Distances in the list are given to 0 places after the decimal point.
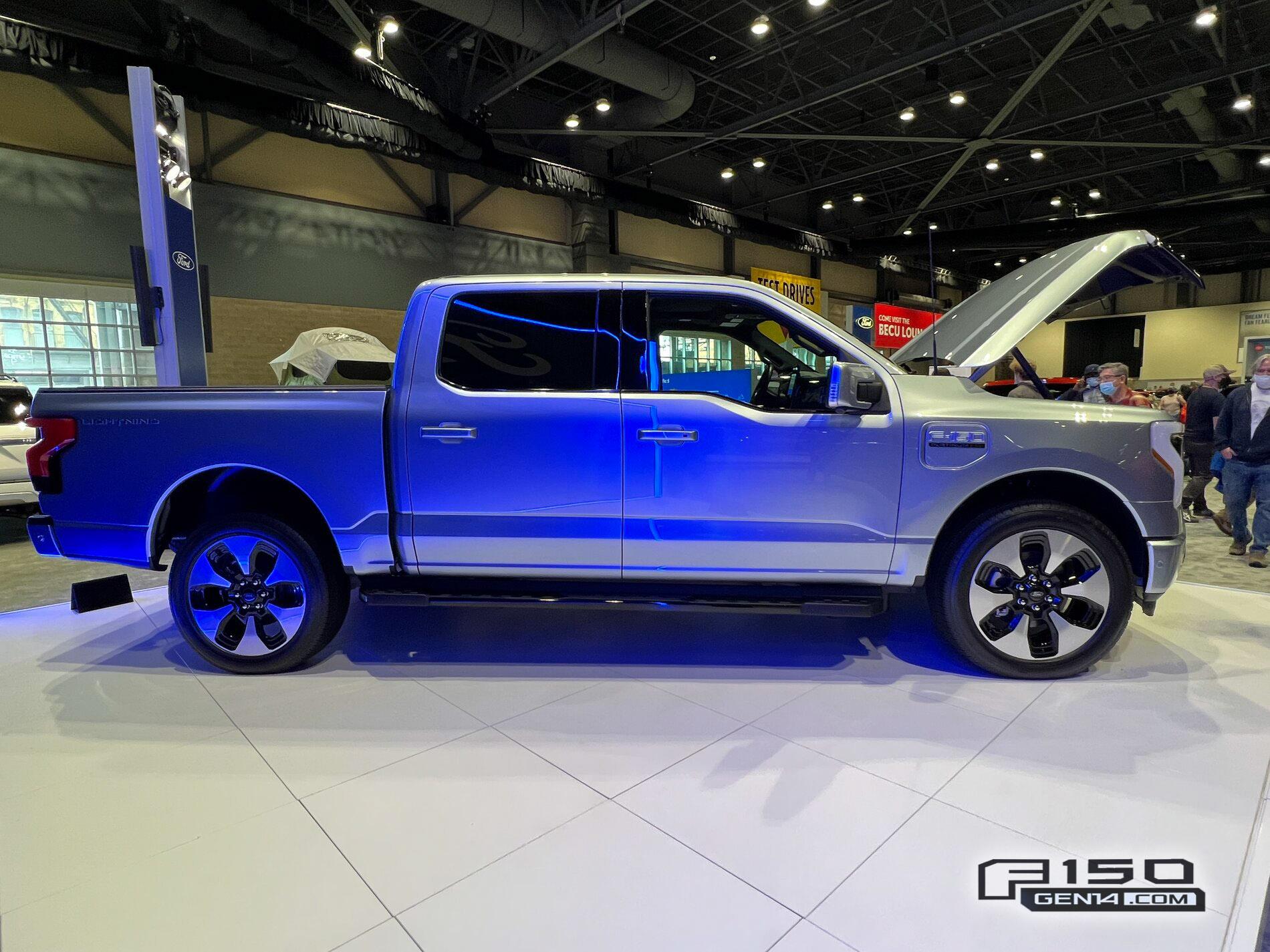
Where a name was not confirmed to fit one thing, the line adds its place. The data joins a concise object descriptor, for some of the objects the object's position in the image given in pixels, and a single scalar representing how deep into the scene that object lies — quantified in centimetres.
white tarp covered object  841
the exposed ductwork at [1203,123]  1135
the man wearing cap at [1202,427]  681
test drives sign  1595
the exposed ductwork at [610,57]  778
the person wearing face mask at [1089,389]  518
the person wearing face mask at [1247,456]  509
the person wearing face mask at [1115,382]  530
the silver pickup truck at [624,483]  283
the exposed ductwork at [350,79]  655
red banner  1562
